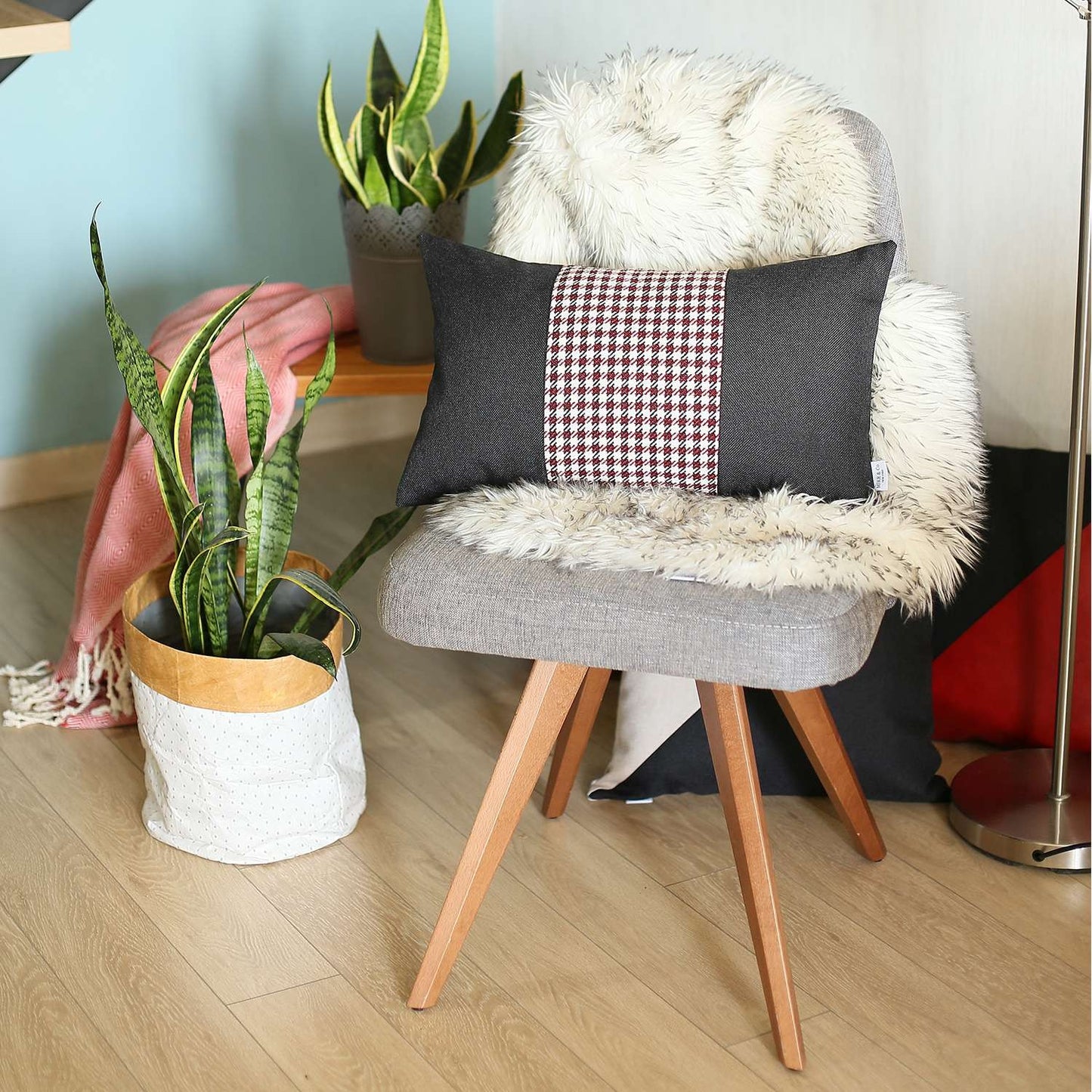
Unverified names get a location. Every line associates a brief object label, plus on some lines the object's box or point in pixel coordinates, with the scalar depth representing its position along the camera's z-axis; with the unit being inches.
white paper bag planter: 63.2
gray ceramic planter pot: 76.1
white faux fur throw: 54.1
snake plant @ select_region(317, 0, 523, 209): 76.2
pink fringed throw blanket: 75.9
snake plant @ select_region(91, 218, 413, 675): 62.5
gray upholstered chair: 50.4
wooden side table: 76.0
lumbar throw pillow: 56.7
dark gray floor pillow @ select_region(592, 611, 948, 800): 68.9
